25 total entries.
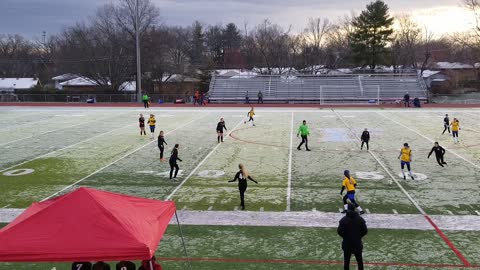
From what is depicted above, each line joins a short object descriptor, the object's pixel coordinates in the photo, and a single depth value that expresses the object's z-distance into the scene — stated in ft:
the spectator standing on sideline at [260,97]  179.42
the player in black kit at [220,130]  78.20
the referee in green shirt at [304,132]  71.61
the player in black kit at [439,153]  57.50
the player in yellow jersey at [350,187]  40.78
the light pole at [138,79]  167.22
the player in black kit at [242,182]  42.57
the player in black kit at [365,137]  69.05
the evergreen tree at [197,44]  325.46
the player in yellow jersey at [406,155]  51.83
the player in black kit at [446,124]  85.51
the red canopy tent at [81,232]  20.48
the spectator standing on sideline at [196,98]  175.22
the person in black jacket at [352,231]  25.88
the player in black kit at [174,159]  52.65
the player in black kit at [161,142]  63.36
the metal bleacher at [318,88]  182.80
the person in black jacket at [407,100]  156.25
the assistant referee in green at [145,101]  156.19
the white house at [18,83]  266.98
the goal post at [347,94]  179.22
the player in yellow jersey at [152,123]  84.74
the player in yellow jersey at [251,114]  103.32
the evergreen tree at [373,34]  238.27
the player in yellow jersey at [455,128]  75.92
